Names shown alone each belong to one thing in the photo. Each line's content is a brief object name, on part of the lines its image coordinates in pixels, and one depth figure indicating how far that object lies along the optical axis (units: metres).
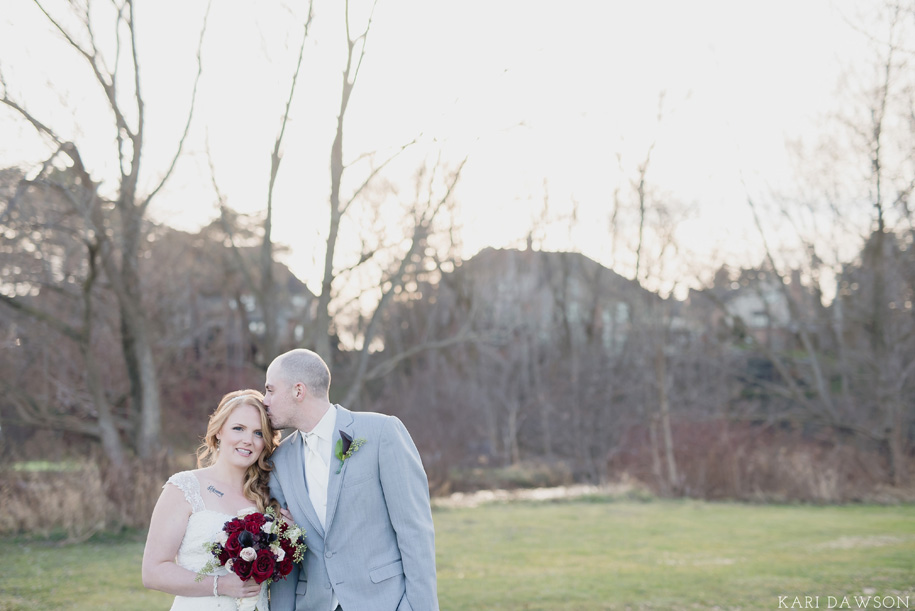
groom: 3.79
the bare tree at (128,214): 14.41
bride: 3.92
